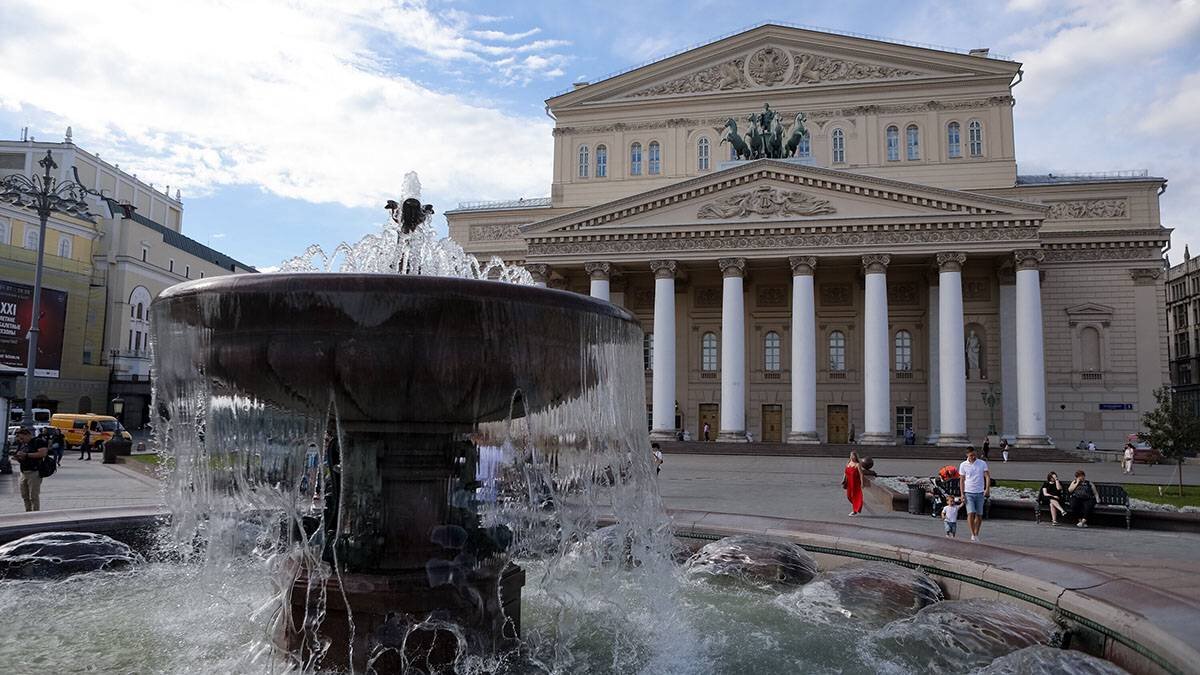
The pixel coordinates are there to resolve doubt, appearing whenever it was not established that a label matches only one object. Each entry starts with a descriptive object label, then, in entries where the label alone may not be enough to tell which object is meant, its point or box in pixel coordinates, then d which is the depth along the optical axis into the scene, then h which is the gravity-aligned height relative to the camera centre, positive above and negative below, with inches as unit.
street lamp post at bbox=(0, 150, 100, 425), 880.9 +200.7
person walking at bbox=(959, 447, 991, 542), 427.5 -38.6
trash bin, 565.0 -59.6
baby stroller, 554.5 -49.7
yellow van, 1234.1 -50.5
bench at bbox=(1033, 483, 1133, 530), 523.5 -51.7
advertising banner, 1473.9 +120.4
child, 416.8 -50.1
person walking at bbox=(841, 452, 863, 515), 533.6 -46.4
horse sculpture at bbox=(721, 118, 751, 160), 1493.6 +478.2
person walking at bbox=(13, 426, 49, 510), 406.3 -36.0
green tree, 765.9 -10.5
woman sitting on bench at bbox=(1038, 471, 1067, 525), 518.3 -50.4
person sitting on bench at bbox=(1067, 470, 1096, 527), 512.7 -51.3
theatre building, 1305.4 +259.6
